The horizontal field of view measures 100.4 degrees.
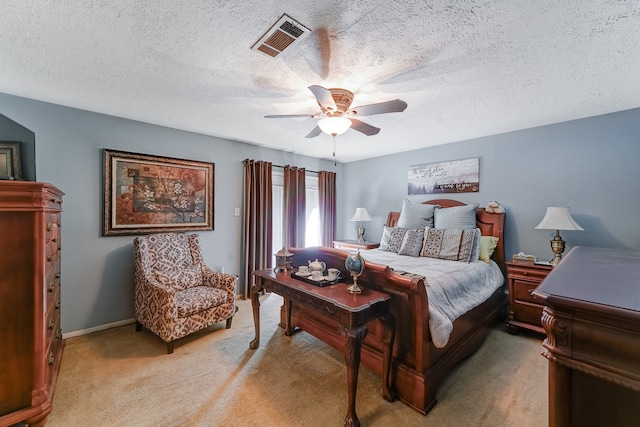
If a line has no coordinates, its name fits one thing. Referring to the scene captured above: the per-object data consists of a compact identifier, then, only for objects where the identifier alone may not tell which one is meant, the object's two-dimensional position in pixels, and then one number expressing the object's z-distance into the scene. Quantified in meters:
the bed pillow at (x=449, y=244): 3.11
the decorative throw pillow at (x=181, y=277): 2.90
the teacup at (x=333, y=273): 2.17
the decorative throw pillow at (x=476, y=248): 3.10
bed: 1.81
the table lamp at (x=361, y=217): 4.85
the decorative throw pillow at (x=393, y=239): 3.71
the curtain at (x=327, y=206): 5.14
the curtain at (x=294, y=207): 4.55
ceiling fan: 1.98
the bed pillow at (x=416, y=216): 3.83
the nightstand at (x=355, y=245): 4.50
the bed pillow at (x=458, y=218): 3.48
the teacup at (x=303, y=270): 2.35
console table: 1.63
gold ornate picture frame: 2.99
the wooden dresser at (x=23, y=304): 1.50
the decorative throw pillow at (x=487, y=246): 3.24
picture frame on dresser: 2.32
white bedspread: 1.84
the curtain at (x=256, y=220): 4.01
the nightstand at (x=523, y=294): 2.82
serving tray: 2.07
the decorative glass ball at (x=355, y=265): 1.91
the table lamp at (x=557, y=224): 2.74
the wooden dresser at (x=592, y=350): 0.73
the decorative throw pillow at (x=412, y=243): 3.43
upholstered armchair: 2.50
